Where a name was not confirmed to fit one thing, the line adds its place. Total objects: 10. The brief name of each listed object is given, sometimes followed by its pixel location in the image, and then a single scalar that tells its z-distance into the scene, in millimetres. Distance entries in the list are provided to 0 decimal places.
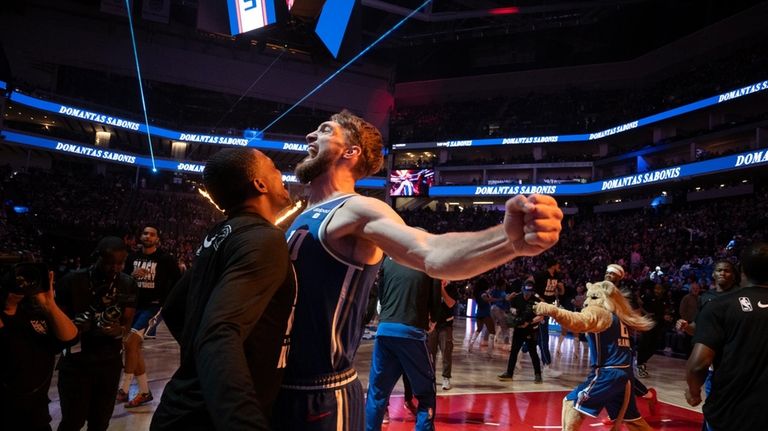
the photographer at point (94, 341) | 3588
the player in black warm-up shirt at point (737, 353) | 2926
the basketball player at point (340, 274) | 1626
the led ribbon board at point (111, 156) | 30531
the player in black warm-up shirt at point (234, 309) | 1220
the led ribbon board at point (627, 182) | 23359
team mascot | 4547
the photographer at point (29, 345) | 2881
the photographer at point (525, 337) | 8586
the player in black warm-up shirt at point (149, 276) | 5973
